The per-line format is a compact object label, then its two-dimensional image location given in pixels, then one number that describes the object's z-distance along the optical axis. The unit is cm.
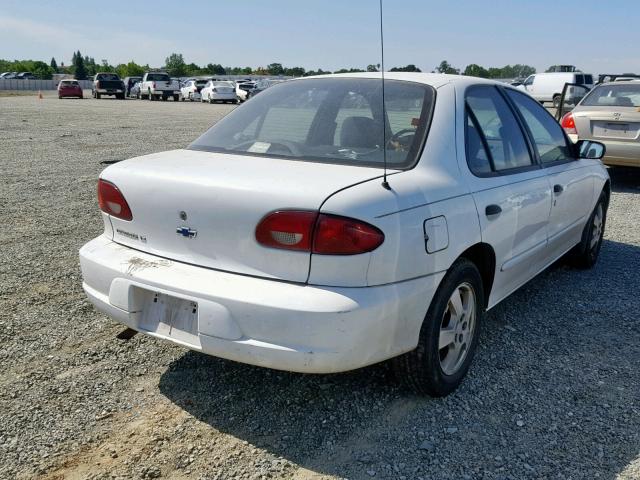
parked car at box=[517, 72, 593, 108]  3434
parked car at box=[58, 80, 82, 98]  4388
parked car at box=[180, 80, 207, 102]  4091
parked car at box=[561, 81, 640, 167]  883
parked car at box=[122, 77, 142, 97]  4743
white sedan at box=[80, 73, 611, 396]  246
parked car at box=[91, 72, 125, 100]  4359
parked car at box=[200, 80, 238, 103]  3675
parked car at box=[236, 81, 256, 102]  3602
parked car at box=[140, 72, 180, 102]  4166
